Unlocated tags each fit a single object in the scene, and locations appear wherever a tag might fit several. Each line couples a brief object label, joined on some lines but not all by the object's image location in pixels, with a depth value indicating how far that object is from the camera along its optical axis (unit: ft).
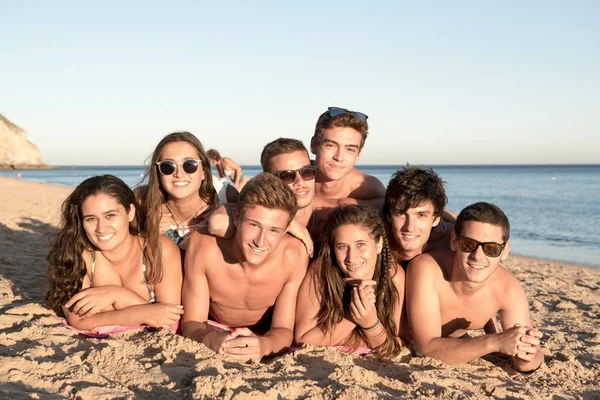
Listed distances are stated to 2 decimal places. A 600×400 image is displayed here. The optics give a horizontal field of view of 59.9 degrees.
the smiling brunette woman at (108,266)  12.61
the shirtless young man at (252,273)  11.69
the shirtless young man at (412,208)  12.96
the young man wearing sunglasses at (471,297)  11.69
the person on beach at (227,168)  31.76
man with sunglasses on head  15.19
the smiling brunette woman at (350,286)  12.26
